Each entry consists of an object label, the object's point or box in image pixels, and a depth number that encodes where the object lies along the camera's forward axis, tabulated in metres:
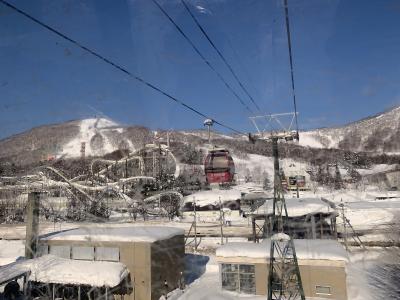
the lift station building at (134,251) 14.20
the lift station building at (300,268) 13.92
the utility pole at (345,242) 21.59
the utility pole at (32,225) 16.42
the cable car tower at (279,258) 10.39
